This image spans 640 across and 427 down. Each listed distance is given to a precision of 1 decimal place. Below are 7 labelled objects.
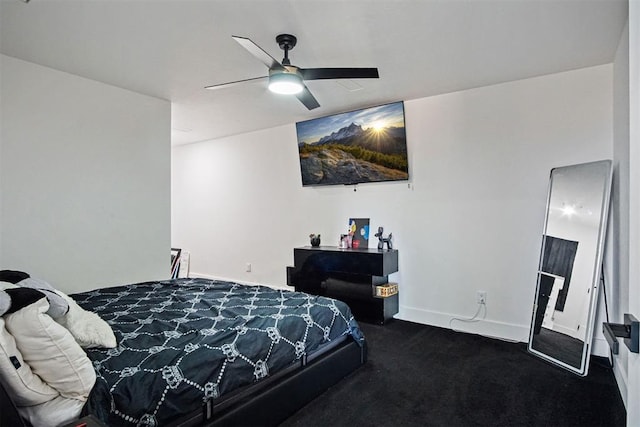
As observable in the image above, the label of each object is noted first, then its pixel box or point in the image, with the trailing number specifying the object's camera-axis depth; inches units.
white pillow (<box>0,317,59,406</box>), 49.0
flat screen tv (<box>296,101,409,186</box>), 158.6
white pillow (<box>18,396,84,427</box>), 51.8
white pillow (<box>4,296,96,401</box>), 52.5
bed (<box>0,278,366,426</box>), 60.9
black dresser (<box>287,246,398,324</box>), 154.1
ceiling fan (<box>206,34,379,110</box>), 93.4
